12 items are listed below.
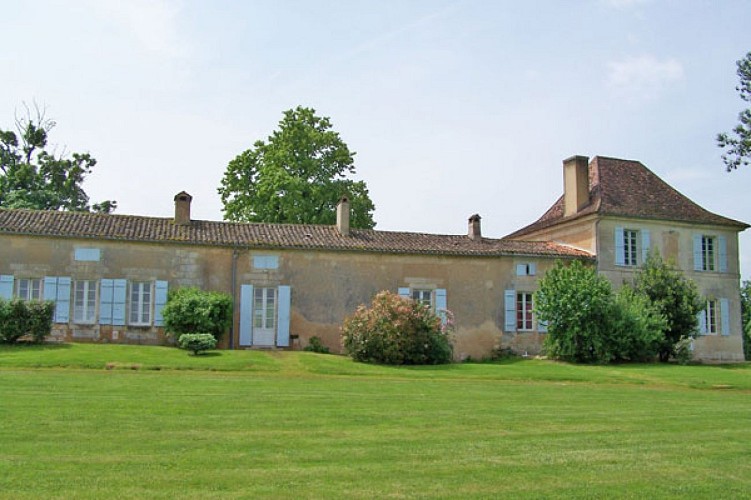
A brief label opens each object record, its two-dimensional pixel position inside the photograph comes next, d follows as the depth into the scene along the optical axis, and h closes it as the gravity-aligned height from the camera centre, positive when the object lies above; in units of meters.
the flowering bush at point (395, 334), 21.02 -0.19
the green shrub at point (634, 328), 23.19 +0.07
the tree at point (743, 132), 24.00 +6.17
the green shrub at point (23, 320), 20.41 +0.07
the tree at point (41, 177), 34.91 +6.73
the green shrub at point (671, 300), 24.84 +0.99
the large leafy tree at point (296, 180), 32.97 +6.41
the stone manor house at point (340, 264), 22.58 +1.95
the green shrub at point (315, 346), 23.67 -0.60
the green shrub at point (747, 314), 39.97 +1.01
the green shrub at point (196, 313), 21.89 +0.33
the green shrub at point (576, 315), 22.98 +0.45
